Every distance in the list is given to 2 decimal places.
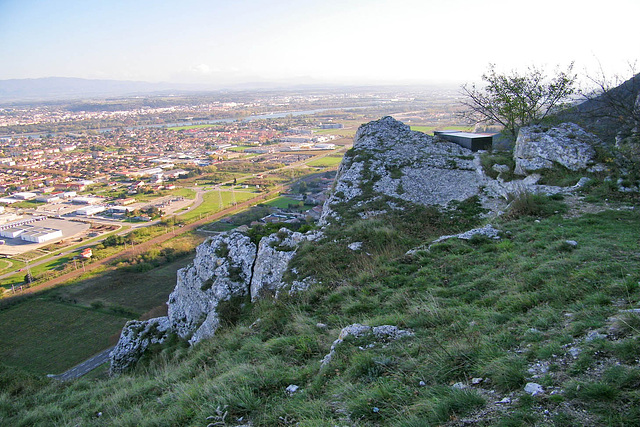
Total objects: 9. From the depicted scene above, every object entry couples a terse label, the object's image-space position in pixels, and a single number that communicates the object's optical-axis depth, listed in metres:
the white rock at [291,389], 4.86
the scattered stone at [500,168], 15.92
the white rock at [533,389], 3.50
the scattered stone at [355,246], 10.53
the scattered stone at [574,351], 3.91
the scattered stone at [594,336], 4.06
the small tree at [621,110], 11.59
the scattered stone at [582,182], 12.24
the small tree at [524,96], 18.88
